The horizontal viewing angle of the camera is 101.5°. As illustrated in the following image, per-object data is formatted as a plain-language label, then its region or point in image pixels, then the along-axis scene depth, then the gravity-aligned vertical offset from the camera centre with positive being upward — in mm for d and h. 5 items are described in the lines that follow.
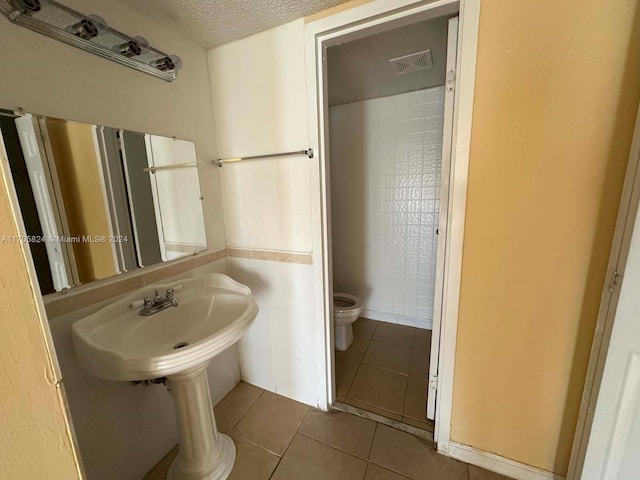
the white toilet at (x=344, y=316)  1941 -921
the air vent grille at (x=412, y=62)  1502 +751
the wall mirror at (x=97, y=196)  867 +3
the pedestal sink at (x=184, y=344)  816 -527
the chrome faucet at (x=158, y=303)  1095 -461
